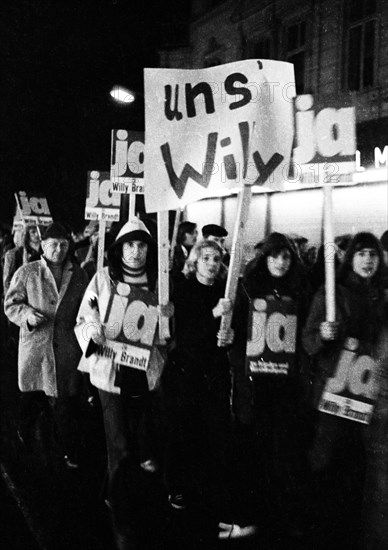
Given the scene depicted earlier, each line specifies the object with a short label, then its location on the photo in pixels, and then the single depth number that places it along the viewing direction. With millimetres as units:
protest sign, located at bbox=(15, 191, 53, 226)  6746
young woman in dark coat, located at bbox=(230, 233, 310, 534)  3727
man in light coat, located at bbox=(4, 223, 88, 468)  4641
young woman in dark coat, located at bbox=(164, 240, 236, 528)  3855
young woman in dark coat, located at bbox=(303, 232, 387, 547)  3377
